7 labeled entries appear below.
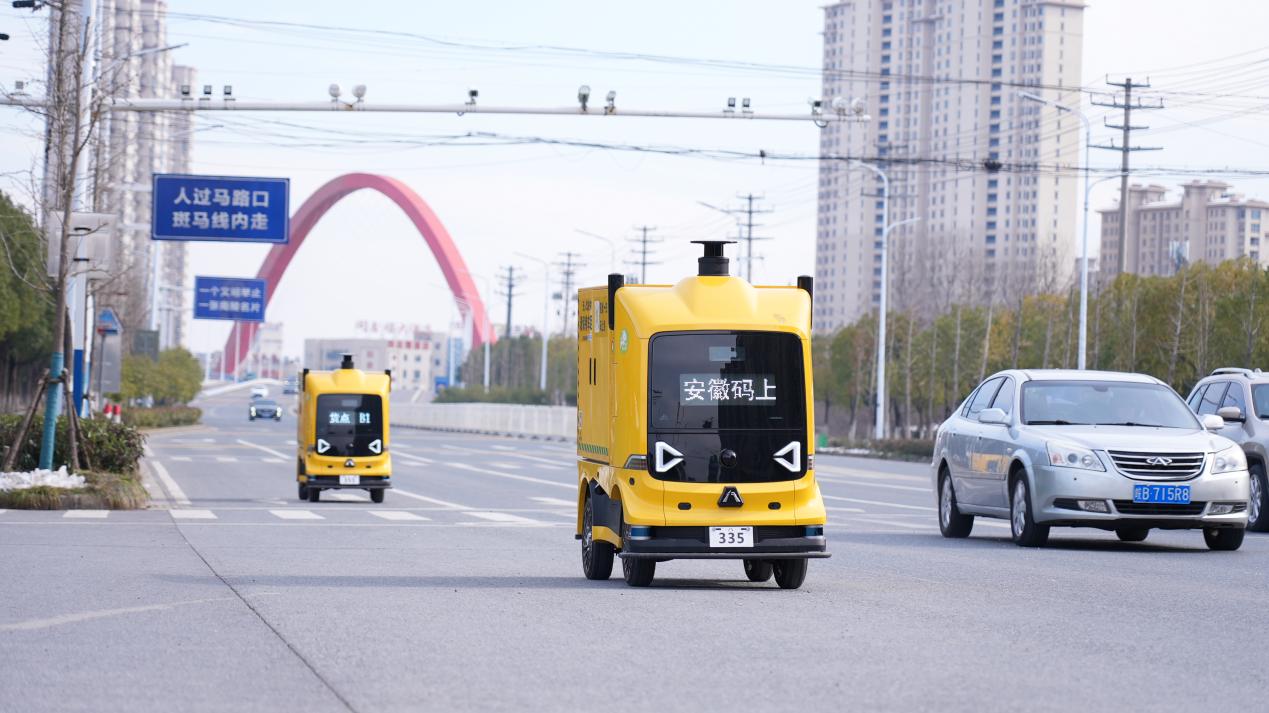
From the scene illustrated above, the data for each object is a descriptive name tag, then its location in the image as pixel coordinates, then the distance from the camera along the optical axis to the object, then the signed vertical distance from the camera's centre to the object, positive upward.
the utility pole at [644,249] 112.36 +7.59
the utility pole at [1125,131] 70.12 +9.65
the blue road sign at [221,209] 37.50 +3.26
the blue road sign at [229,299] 78.75 +2.87
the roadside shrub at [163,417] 78.26 -2.45
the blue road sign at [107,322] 46.47 +1.05
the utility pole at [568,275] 131.88 +6.95
